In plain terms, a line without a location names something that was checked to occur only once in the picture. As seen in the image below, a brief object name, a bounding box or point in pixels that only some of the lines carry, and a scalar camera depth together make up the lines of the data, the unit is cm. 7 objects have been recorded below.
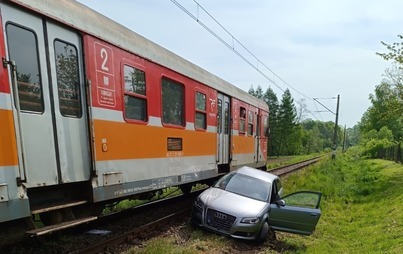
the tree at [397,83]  1828
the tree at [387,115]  1977
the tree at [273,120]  7438
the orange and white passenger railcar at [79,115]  399
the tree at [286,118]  7353
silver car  753
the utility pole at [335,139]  3302
